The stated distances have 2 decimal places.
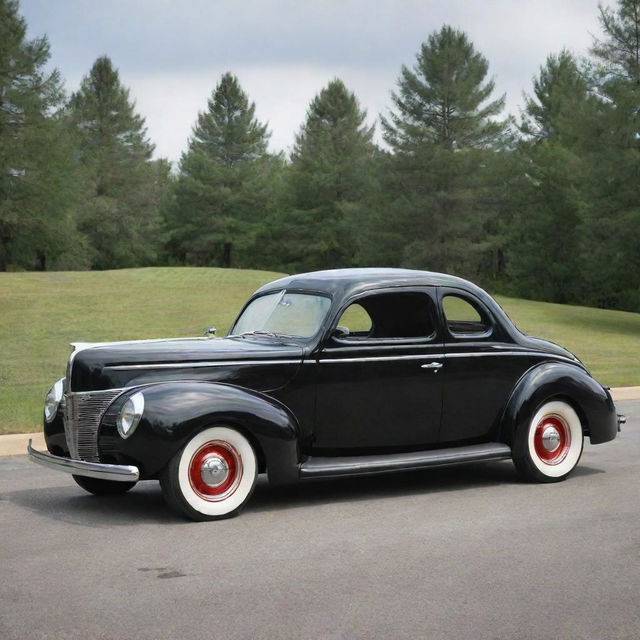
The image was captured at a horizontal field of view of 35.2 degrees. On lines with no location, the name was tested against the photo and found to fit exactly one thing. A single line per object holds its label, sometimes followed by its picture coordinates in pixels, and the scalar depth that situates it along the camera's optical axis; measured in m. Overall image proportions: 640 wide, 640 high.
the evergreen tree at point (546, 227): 66.75
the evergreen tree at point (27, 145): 54.34
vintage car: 7.19
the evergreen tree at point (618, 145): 39.62
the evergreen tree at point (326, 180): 74.00
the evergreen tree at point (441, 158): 60.75
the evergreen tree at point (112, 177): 69.06
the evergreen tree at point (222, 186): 73.81
